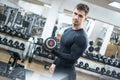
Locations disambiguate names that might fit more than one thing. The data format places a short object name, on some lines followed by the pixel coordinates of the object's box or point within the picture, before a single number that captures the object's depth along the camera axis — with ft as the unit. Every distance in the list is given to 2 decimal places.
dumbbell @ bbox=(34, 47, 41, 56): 19.35
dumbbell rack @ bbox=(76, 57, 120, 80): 19.94
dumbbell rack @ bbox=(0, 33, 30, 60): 19.04
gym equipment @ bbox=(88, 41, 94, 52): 20.93
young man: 5.36
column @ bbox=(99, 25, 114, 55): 21.54
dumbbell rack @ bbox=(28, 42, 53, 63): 19.62
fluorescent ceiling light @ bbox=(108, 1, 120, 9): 17.66
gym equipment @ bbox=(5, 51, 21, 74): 13.25
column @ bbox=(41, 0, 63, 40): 19.69
